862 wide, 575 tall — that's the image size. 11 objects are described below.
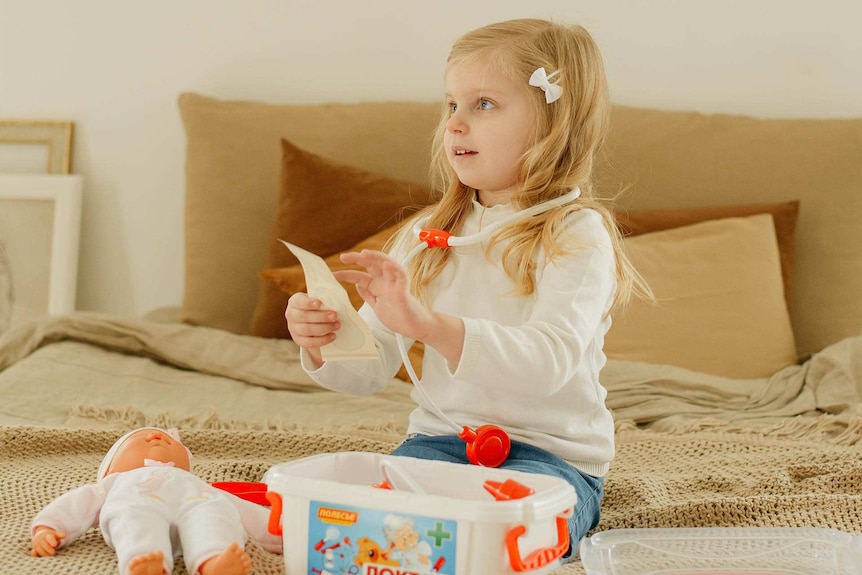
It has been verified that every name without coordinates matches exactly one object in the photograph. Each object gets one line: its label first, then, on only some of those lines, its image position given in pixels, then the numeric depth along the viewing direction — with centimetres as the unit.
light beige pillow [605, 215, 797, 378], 252
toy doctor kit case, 145
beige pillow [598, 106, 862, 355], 277
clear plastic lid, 162
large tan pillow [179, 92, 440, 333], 290
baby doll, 151
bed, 192
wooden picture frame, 324
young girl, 173
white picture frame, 315
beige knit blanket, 167
